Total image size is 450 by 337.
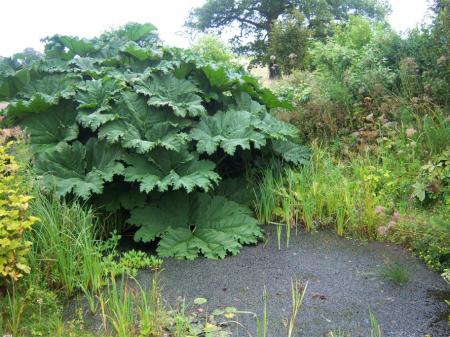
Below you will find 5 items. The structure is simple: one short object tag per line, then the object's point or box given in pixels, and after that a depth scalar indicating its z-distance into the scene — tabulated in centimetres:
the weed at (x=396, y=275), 331
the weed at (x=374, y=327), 264
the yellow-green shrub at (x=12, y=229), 268
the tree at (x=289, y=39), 1216
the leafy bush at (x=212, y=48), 1246
